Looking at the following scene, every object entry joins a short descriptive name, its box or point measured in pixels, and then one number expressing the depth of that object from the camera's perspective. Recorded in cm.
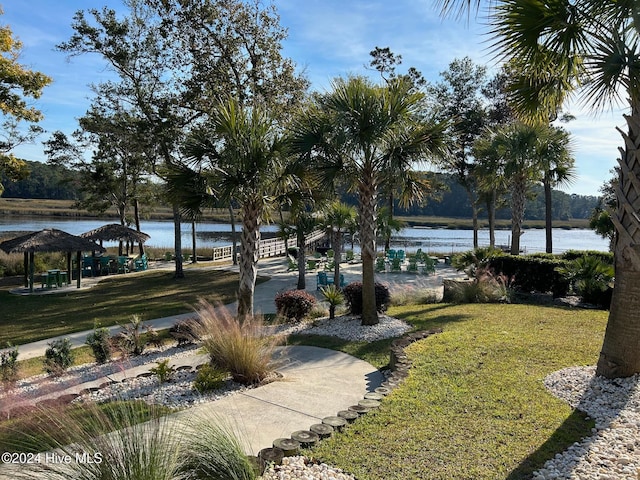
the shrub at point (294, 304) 1070
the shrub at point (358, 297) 1063
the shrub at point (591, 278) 1124
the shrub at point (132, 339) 840
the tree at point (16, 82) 1600
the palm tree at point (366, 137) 870
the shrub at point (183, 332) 870
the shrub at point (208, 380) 571
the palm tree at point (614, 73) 496
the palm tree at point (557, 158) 1617
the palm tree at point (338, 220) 1544
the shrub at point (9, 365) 650
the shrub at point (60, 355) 739
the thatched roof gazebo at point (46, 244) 1703
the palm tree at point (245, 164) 814
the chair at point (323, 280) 1667
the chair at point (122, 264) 2385
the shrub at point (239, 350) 600
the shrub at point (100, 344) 800
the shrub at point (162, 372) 624
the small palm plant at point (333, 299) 1050
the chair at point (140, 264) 2470
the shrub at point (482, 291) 1245
